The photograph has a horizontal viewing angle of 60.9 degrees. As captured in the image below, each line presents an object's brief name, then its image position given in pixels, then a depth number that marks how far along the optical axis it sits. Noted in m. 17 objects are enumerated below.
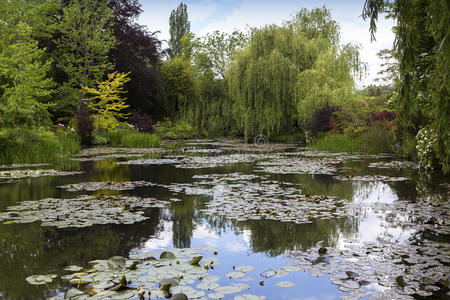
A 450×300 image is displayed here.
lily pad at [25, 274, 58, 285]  3.02
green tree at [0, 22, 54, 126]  12.77
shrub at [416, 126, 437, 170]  8.85
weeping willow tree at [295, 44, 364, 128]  19.39
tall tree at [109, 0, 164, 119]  25.36
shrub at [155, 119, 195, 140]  28.95
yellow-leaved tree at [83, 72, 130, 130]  20.80
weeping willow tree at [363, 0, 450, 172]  3.39
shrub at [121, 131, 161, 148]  19.95
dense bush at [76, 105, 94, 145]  18.98
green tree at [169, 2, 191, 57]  51.41
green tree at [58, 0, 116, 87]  22.11
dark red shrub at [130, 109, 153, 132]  23.61
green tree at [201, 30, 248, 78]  40.34
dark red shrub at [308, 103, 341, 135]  18.73
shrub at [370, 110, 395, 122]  15.33
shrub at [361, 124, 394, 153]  15.01
